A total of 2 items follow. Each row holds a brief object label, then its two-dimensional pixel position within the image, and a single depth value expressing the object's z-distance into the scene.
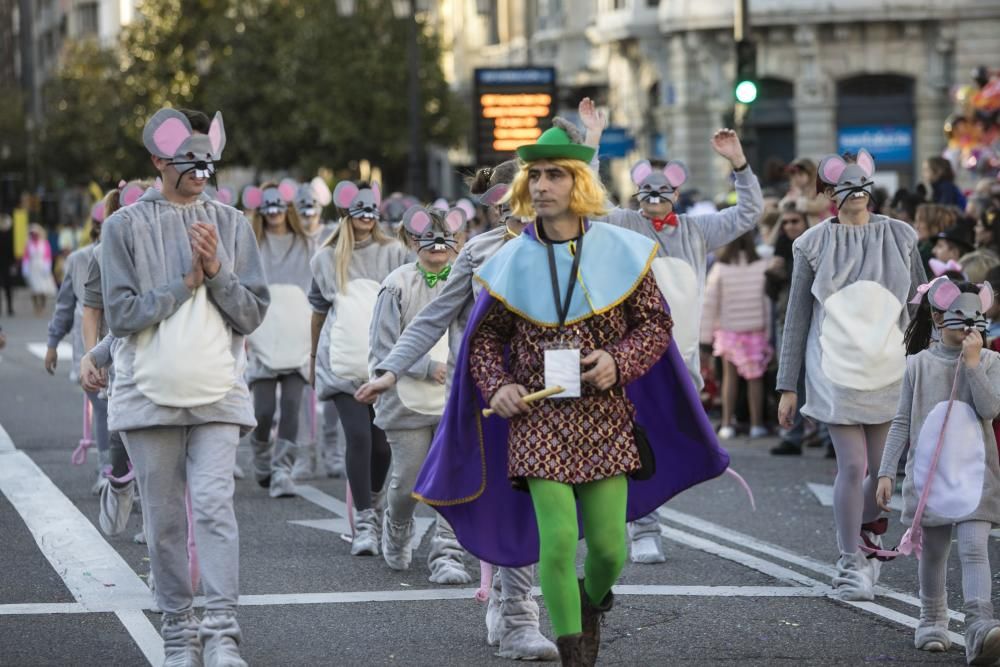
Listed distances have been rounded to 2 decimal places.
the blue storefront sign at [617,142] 34.44
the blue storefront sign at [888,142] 39.97
